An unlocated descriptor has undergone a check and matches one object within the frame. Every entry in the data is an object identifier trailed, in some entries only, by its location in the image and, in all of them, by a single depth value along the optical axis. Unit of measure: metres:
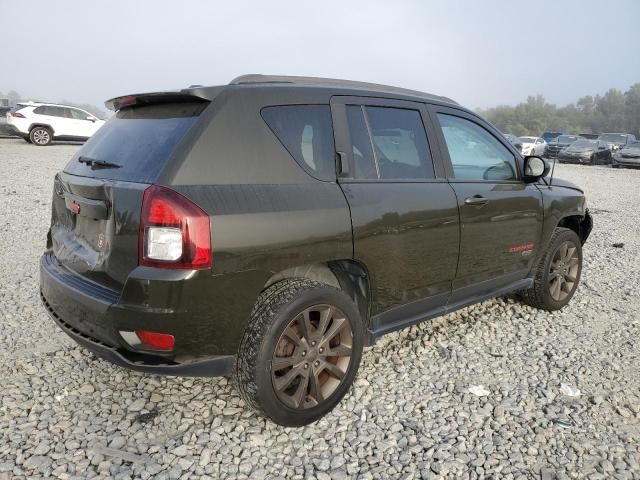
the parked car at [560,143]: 27.02
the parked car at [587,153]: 24.40
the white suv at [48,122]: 17.86
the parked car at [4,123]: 18.55
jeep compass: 2.16
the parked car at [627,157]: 22.64
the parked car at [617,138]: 27.84
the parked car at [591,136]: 30.09
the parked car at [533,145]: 26.38
